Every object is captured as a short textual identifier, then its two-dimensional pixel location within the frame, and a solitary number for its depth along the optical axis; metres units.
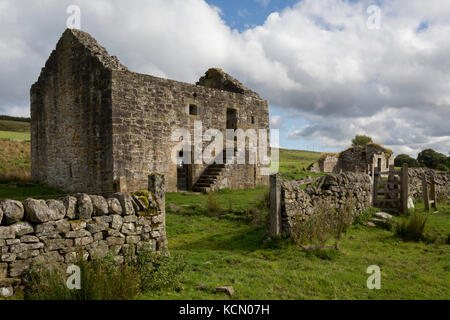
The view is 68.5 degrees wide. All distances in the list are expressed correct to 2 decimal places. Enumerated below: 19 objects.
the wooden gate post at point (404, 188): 12.84
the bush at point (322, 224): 8.52
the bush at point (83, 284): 4.34
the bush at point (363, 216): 11.19
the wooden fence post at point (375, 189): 13.50
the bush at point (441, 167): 41.61
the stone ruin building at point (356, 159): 32.88
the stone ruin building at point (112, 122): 14.86
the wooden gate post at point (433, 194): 14.73
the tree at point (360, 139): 61.46
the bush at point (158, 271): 5.37
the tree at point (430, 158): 47.89
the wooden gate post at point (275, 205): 8.65
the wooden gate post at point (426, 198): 13.91
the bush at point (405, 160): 49.93
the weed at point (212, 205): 12.54
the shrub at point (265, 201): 12.30
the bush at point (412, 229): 9.56
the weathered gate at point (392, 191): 12.98
